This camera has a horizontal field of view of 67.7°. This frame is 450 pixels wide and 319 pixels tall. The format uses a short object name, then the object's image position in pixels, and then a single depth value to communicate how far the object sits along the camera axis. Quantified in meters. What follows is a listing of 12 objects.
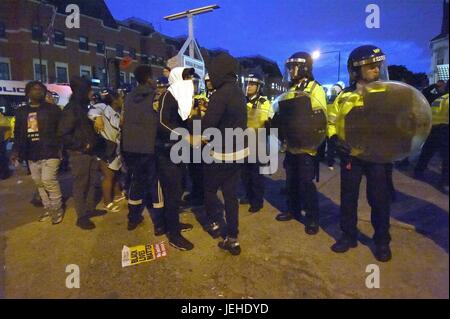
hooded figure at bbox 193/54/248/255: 3.11
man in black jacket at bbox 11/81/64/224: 4.11
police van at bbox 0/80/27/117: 19.18
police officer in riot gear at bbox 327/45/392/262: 2.98
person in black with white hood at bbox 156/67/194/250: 3.30
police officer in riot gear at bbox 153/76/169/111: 4.07
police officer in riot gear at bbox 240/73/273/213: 4.48
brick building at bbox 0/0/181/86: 27.88
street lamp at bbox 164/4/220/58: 9.31
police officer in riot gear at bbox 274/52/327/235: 3.42
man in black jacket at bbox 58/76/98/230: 4.09
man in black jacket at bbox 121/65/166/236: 3.77
